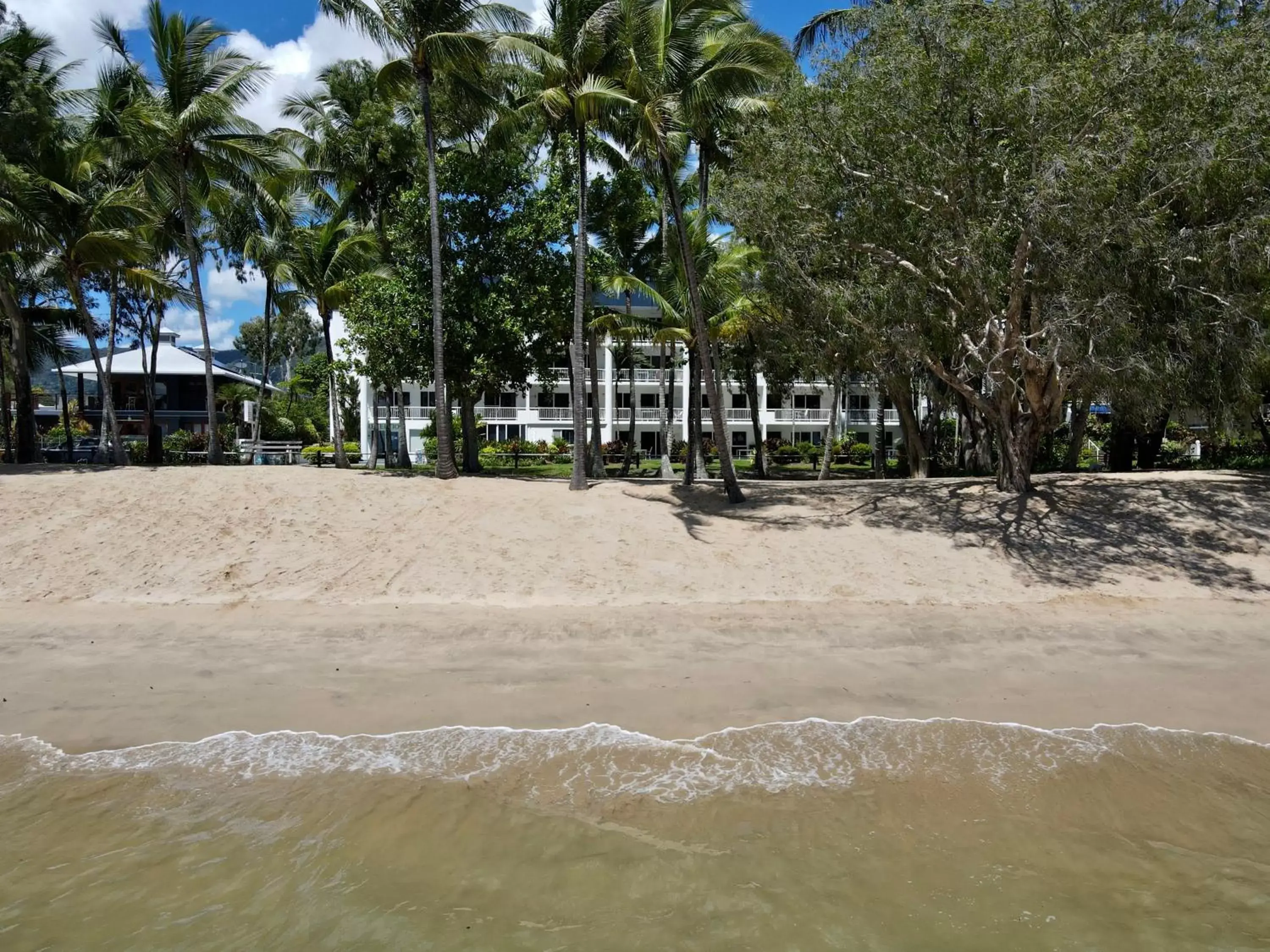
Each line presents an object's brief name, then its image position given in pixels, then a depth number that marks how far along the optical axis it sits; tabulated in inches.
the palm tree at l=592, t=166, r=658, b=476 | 869.2
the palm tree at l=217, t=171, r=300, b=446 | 1056.8
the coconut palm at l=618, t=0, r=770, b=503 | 616.1
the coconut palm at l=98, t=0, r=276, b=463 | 778.8
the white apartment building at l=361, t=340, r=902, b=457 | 2000.5
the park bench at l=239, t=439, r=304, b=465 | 1255.5
